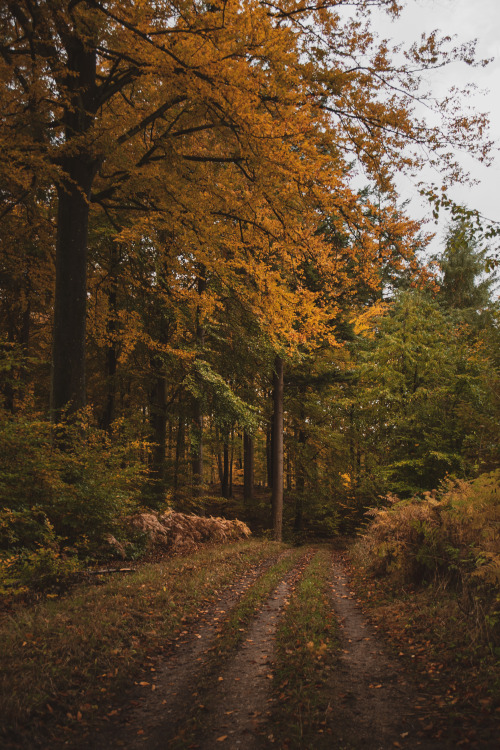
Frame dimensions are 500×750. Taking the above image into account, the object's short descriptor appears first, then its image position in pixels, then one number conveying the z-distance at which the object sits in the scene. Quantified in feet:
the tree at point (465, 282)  69.92
